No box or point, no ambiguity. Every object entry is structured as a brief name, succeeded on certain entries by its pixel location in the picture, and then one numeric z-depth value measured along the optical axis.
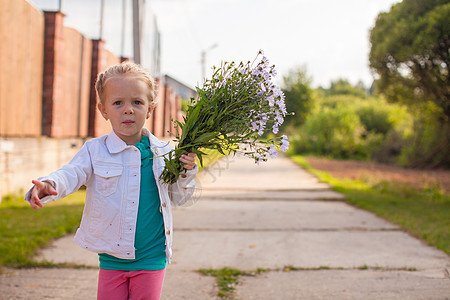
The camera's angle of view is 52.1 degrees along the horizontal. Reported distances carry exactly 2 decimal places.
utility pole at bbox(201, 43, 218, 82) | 31.47
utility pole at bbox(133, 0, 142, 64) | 9.76
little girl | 2.24
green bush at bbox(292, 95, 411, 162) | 22.69
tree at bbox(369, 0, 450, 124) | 7.25
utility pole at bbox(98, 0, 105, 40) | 10.66
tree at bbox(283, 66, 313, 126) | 37.28
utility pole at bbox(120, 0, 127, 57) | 12.68
